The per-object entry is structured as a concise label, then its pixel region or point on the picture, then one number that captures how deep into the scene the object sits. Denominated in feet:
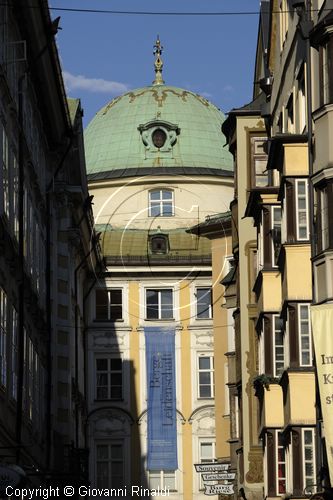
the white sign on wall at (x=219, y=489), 186.60
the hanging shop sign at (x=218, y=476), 180.45
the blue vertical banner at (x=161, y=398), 283.18
